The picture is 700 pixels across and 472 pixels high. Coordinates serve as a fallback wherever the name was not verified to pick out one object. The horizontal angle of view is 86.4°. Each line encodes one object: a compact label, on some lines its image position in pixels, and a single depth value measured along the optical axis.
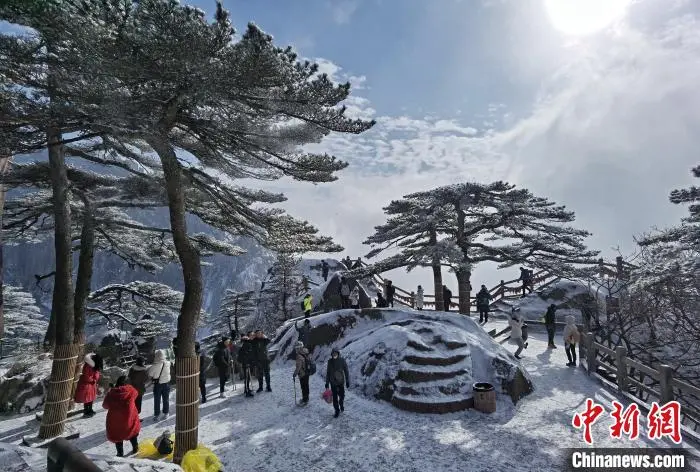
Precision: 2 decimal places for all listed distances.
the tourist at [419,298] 21.58
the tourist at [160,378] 8.95
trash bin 9.73
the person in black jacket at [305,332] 14.80
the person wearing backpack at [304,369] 9.77
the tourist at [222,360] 10.98
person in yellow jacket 17.33
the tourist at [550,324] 17.19
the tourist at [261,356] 10.94
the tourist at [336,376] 9.16
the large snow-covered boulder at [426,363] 10.23
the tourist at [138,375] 8.57
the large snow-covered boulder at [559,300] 23.45
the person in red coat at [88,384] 9.36
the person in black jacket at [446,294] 21.21
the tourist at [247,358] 10.89
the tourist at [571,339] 14.02
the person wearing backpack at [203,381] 10.52
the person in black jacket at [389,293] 20.17
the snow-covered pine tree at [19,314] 25.58
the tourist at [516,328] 15.51
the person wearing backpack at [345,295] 18.56
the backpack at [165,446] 6.97
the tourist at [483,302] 21.97
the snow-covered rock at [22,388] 10.40
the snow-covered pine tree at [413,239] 17.00
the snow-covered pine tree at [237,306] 37.59
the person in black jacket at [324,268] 30.66
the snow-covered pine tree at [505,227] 17.92
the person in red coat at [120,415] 6.66
